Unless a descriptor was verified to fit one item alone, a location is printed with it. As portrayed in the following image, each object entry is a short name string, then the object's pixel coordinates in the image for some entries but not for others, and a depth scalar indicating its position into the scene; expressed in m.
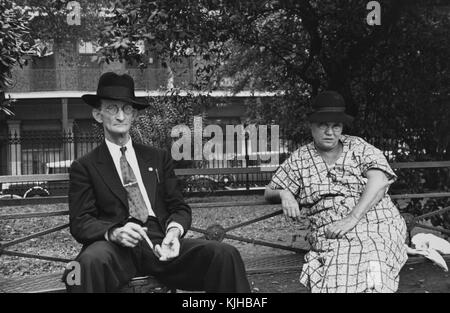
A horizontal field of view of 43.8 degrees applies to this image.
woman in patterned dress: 3.28
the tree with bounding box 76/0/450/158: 5.65
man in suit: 2.98
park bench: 4.09
